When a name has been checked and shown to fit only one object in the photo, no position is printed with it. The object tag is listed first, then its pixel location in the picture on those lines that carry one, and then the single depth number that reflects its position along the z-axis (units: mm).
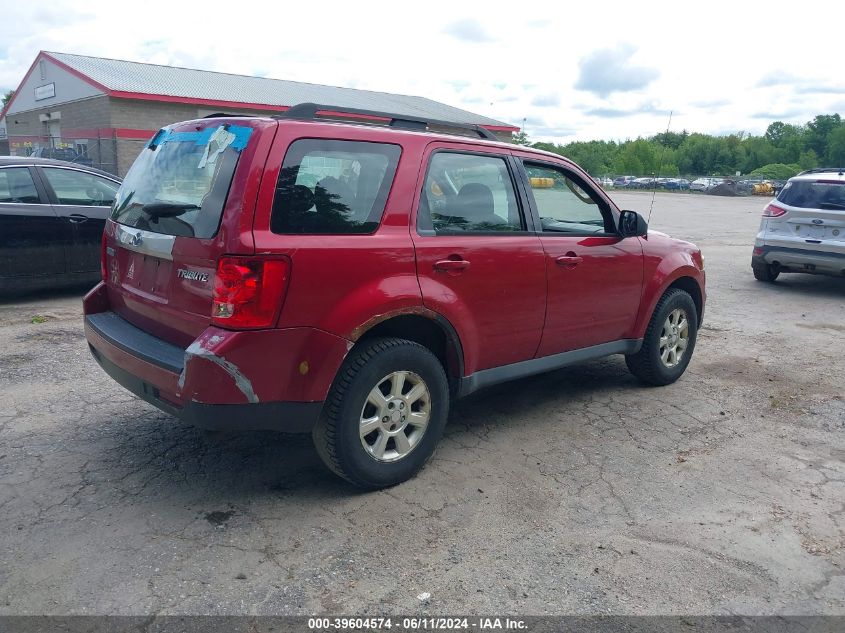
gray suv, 10016
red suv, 3381
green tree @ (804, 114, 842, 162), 108875
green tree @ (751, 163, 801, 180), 75475
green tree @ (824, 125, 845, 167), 101438
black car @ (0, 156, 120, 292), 7883
